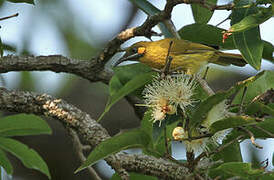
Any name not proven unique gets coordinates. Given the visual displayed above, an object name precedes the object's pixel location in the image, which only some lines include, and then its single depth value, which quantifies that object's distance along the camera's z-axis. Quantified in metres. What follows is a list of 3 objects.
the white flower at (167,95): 4.70
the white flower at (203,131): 4.50
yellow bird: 7.20
